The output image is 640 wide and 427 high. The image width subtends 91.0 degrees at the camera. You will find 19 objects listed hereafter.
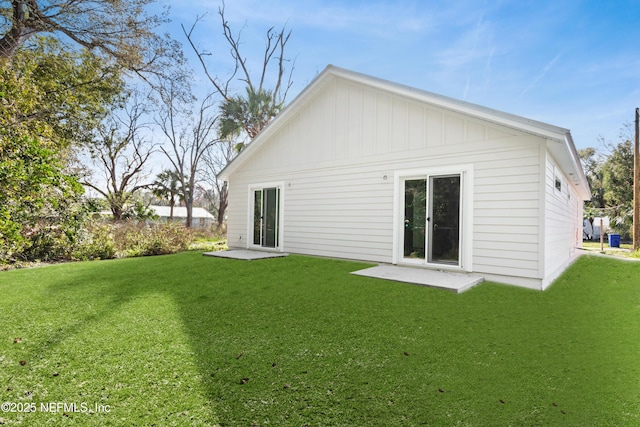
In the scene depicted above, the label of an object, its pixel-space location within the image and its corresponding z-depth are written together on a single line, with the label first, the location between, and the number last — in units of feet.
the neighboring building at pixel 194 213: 126.33
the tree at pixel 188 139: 78.02
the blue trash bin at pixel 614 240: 58.53
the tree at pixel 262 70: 60.59
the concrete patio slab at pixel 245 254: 28.43
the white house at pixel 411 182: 18.22
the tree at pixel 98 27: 26.08
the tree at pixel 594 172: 89.97
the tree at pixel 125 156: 67.92
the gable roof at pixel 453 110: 17.02
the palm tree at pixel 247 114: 51.96
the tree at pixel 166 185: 79.97
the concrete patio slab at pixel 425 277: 17.16
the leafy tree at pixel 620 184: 66.23
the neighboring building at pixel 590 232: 79.61
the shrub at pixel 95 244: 31.49
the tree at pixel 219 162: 82.69
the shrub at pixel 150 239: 36.73
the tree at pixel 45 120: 10.64
